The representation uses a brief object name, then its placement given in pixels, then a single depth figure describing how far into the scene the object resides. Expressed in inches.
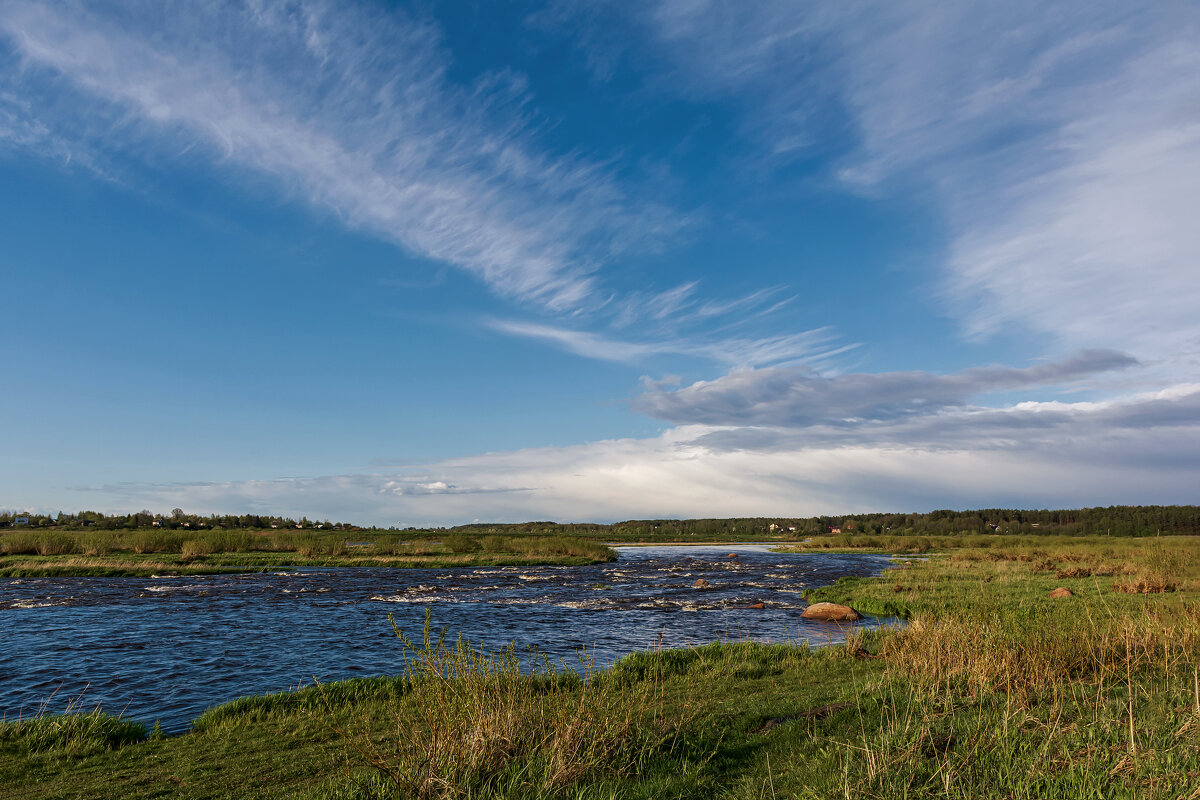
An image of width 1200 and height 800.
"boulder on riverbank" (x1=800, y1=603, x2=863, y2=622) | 1150.1
